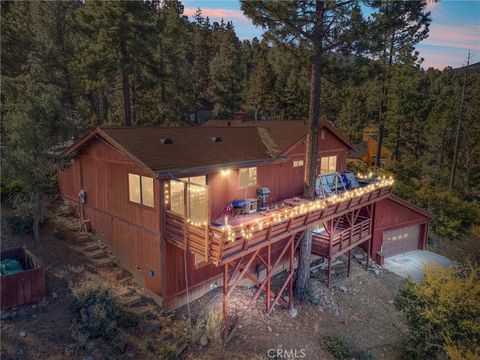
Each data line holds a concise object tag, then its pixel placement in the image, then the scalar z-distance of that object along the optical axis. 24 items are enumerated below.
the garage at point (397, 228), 20.42
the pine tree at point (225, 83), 39.94
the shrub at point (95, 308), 9.58
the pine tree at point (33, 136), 11.73
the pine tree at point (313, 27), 12.20
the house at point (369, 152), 42.41
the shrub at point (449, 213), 24.58
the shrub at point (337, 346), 11.55
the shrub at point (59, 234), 13.75
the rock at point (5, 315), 9.34
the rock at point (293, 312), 13.45
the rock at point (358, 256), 20.12
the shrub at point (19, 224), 13.41
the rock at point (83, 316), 9.67
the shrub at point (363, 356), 11.70
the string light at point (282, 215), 10.22
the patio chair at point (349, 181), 19.07
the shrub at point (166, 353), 9.52
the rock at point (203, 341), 10.60
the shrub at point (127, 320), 10.34
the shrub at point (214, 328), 10.79
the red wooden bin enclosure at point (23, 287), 9.46
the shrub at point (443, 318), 10.10
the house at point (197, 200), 11.01
